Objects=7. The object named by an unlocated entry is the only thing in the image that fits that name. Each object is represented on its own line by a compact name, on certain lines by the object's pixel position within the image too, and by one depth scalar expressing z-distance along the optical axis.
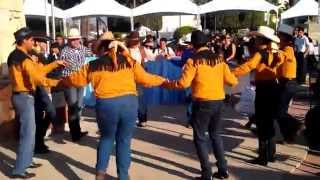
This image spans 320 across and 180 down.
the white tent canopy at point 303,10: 18.00
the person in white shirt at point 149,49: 9.02
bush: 27.58
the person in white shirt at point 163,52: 10.47
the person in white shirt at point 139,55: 7.24
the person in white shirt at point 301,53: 12.71
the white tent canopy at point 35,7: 15.05
